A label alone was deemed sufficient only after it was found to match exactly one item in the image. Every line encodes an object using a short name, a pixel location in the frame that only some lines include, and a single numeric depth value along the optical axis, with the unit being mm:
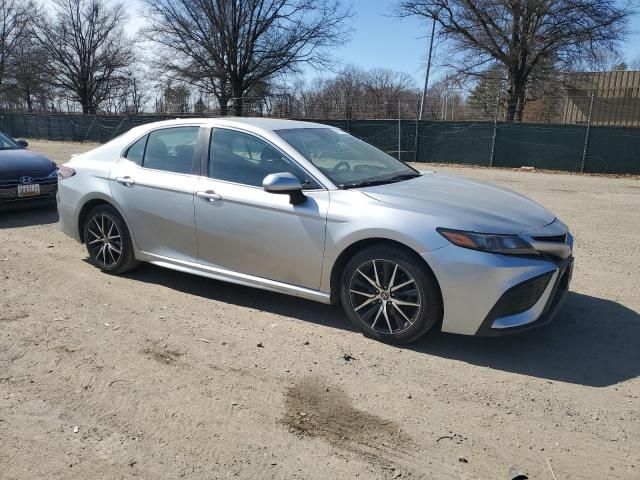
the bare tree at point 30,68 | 51688
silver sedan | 3633
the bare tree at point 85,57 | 52281
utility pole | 29531
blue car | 8000
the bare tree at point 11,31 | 51156
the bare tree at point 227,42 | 37250
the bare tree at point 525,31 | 28406
